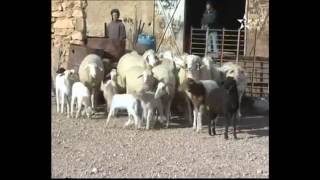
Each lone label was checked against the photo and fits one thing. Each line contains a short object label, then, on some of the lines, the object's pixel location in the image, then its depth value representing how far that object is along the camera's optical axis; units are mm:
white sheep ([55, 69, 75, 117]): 15756
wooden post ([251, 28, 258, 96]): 21397
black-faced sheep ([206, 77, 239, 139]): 13234
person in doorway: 22412
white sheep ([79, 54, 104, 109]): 15591
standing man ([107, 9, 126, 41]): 20126
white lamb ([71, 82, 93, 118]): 15177
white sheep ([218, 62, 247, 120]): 15370
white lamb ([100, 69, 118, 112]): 15219
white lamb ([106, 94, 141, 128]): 13820
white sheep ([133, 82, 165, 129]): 13847
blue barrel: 18913
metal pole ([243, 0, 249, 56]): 21615
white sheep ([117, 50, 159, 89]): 15550
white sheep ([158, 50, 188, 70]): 15398
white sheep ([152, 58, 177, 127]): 14350
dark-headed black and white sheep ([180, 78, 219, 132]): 13482
